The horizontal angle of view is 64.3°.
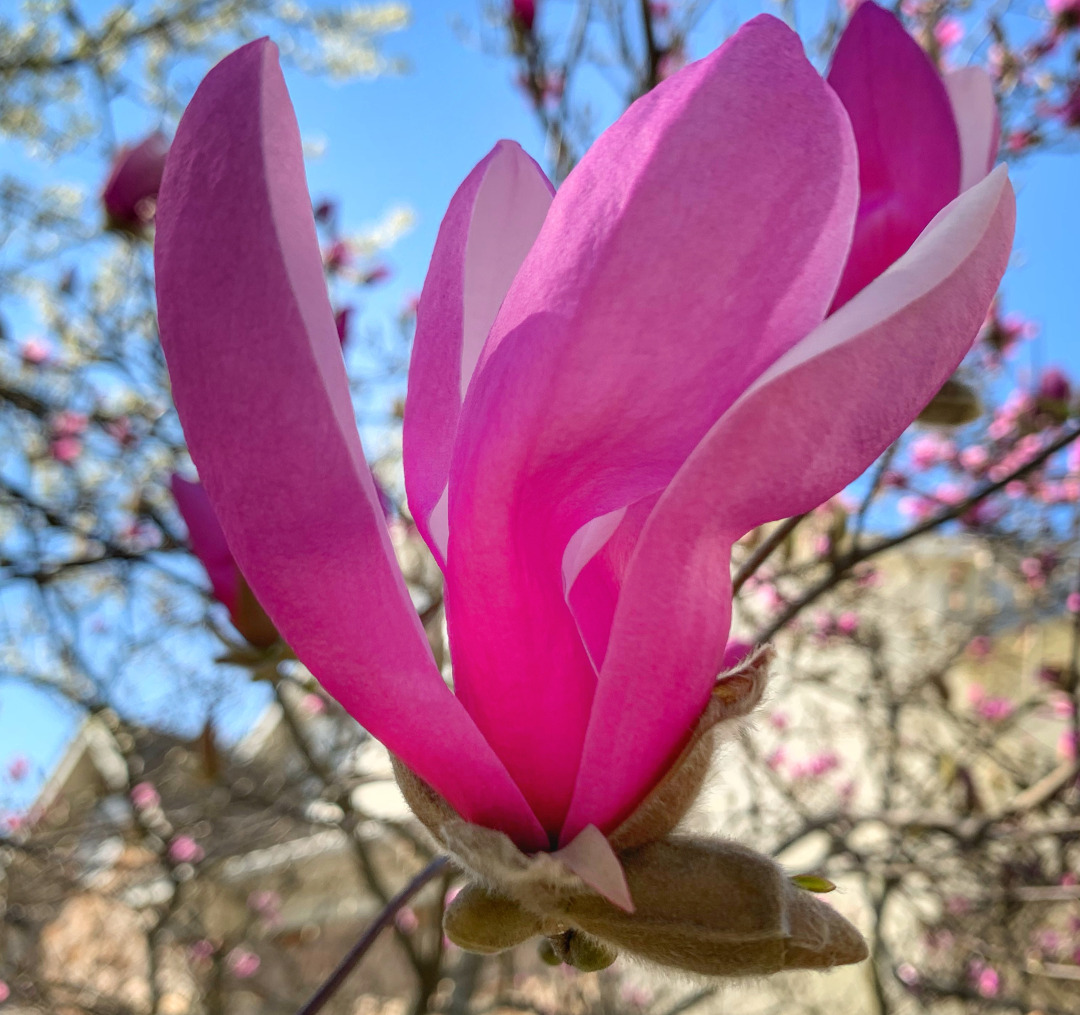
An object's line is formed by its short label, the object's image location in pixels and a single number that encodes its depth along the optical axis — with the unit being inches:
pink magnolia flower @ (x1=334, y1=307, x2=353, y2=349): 37.9
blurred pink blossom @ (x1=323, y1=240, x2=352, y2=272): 97.2
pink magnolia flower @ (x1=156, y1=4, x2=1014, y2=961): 8.1
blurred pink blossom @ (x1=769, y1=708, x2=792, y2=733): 117.3
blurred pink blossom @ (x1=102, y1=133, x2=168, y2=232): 48.4
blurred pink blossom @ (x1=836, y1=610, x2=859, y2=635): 92.2
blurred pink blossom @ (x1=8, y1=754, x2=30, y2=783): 138.9
